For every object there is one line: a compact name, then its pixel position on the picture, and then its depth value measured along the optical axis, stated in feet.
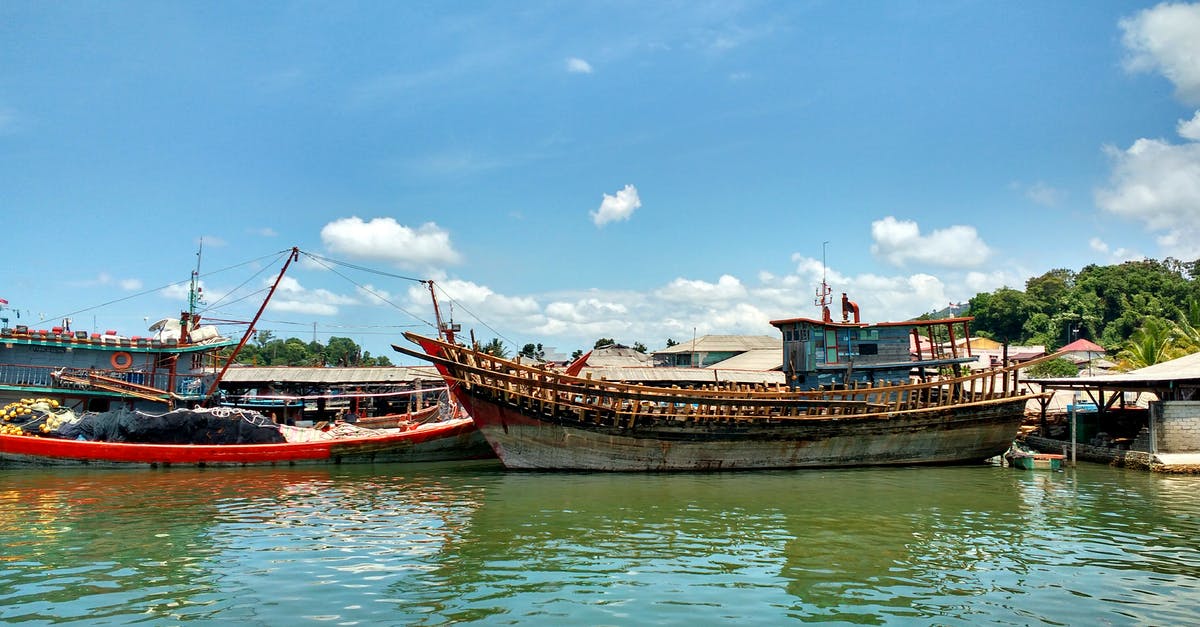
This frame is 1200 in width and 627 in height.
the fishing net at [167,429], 74.13
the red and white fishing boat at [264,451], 71.46
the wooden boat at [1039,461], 73.15
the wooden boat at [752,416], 68.49
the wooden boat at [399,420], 103.58
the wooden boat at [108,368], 88.48
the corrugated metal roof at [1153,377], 75.92
